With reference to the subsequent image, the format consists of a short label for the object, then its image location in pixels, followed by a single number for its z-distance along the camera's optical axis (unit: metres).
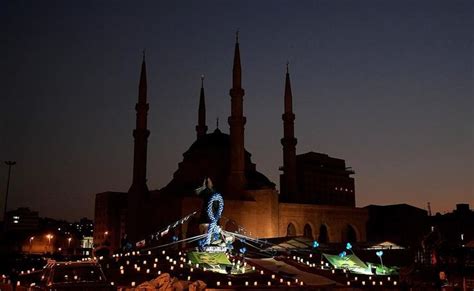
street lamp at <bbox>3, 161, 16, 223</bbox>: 47.43
